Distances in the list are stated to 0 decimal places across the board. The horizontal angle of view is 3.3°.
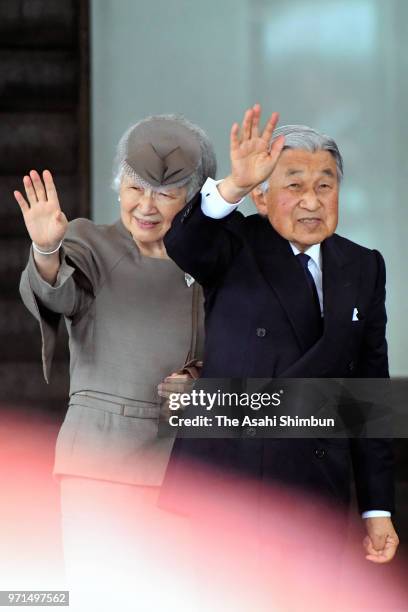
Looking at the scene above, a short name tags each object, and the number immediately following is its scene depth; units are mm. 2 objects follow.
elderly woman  14138
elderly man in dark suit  13947
